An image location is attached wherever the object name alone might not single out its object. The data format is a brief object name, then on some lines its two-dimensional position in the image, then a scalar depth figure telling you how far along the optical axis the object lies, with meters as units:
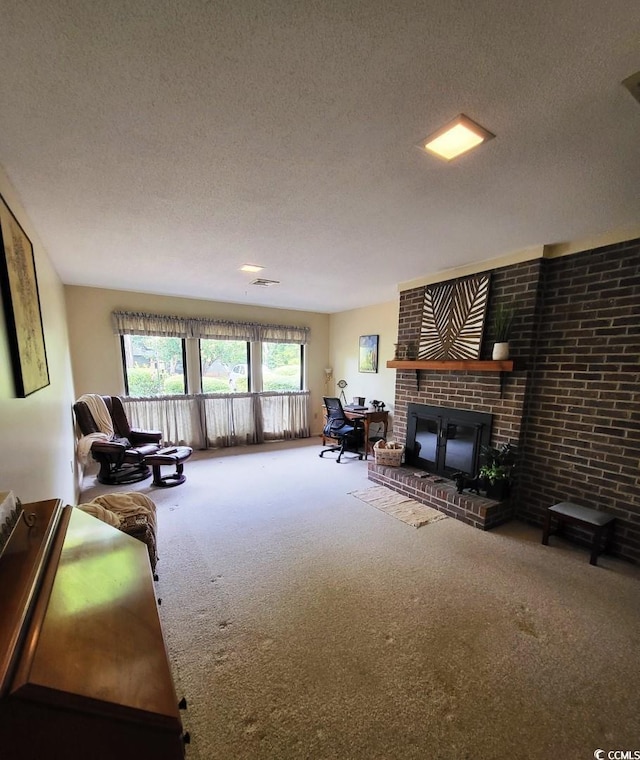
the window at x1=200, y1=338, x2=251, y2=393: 5.25
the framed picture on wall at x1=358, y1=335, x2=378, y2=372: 5.25
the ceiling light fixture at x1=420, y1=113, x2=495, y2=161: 1.26
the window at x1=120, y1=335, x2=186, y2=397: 4.68
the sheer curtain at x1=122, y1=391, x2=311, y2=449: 4.81
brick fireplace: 2.34
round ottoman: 3.64
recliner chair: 3.58
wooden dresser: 0.51
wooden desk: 4.73
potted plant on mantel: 2.80
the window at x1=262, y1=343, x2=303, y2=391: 5.82
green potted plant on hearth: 2.83
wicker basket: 3.81
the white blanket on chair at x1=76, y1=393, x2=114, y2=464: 3.49
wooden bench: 2.24
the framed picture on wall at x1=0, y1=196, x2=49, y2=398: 1.32
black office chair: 4.77
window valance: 4.54
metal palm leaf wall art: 3.11
